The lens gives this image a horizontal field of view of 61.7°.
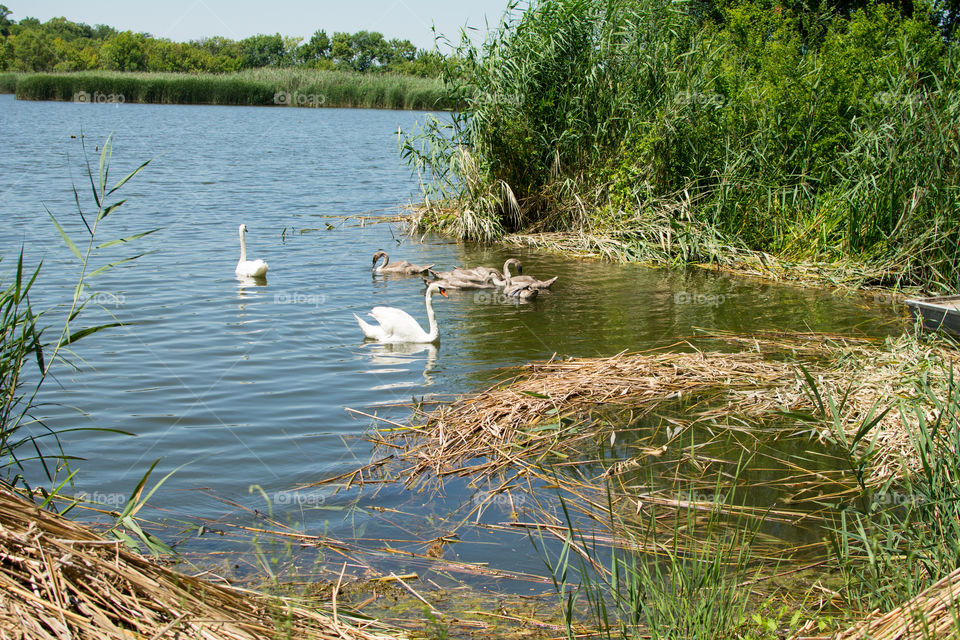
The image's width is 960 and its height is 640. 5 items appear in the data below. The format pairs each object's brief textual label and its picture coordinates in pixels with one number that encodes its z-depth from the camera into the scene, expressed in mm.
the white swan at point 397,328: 8586
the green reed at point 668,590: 2848
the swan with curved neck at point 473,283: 10820
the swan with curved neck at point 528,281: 10305
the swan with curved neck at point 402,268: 11688
